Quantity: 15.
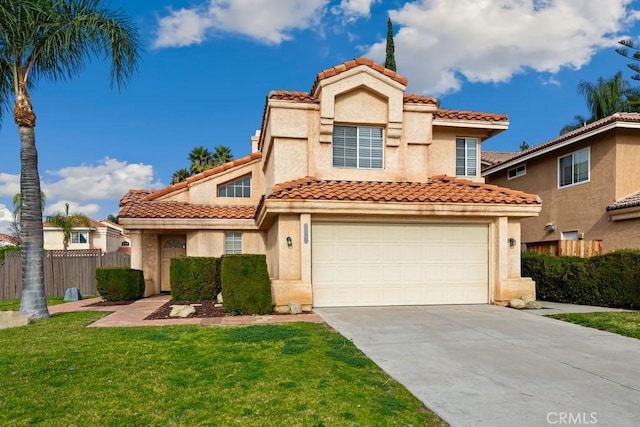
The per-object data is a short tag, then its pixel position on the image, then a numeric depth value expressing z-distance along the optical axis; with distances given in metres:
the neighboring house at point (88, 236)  43.81
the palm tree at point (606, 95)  29.17
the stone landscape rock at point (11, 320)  9.52
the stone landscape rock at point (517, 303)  11.43
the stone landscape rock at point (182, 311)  10.47
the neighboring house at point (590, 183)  14.76
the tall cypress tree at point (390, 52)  32.00
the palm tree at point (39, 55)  10.12
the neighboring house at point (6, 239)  44.89
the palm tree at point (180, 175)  40.89
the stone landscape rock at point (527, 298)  11.77
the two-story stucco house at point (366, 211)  11.44
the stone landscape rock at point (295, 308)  10.64
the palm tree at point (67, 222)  39.67
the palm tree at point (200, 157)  41.44
